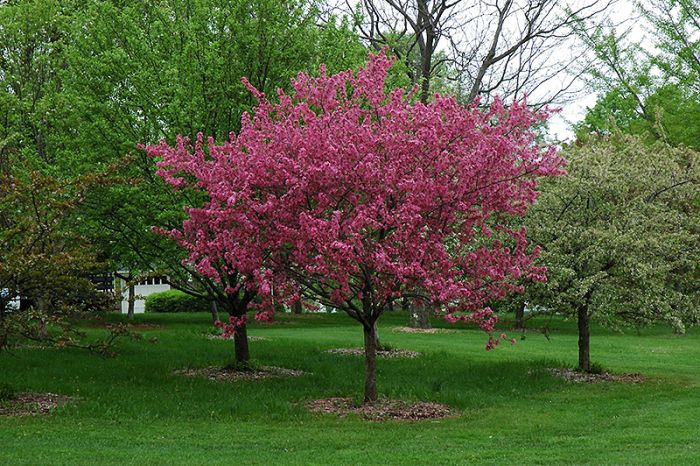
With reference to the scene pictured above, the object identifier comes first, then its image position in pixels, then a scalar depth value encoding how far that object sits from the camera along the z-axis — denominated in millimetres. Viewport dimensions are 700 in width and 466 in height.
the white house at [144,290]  42688
